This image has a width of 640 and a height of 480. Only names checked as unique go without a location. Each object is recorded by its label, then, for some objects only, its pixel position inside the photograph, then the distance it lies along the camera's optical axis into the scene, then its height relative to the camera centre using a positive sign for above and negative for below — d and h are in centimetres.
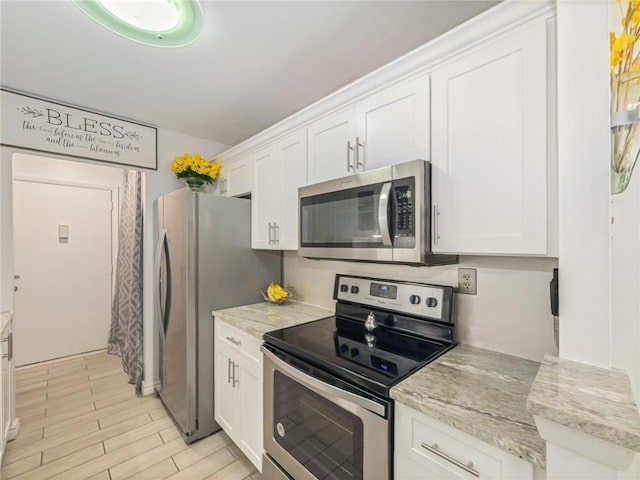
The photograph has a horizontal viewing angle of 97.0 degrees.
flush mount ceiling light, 121 +101
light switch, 336 +7
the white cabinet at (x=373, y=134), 126 +53
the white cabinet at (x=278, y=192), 188 +33
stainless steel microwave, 120 +10
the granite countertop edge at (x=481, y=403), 73 -52
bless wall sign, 200 +83
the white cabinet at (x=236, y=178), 233 +52
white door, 313 -38
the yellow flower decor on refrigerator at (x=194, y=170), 250 +60
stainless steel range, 103 -57
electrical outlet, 139 -22
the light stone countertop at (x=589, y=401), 51 -35
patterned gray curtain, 261 -49
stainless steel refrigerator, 198 -35
